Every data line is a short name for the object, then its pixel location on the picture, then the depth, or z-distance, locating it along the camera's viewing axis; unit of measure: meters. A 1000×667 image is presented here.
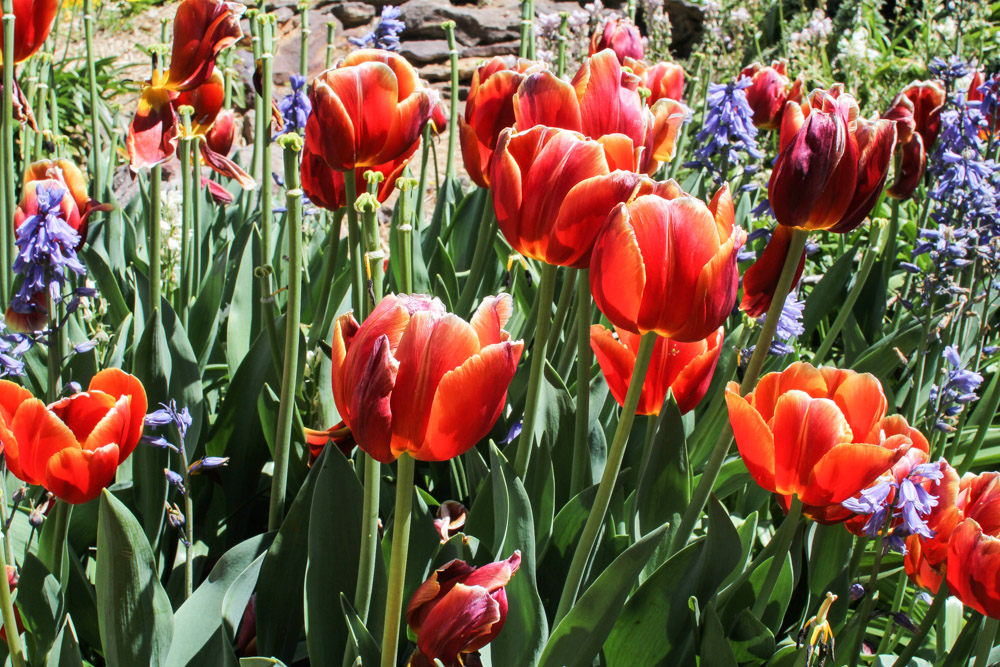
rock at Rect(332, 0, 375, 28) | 6.20
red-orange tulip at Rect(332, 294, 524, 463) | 0.75
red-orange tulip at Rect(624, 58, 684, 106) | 2.23
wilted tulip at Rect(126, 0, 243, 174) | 1.49
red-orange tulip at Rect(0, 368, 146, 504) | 0.97
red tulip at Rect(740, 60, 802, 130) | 2.52
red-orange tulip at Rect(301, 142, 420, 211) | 1.46
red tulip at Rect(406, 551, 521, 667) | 0.86
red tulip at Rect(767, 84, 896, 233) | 1.03
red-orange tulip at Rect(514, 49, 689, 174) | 1.17
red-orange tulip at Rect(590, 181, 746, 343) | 0.83
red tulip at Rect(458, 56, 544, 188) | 1.49
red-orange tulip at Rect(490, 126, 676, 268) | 0.95
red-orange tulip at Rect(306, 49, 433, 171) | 1.19
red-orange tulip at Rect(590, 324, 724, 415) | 1.21
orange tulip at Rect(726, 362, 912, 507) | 0.97
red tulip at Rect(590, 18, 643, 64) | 2.34
